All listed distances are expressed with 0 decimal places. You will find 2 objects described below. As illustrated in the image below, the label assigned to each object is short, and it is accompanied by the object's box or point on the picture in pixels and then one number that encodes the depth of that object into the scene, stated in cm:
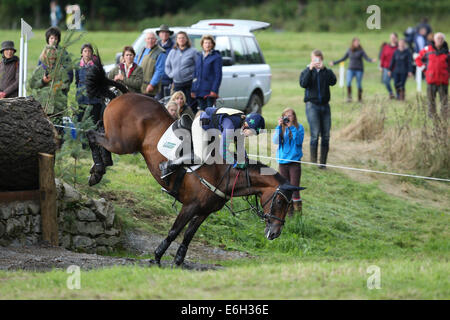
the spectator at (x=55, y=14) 4944
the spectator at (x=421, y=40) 3594
